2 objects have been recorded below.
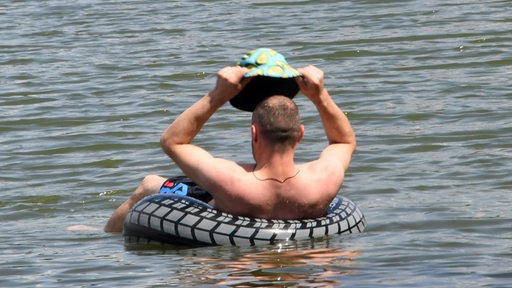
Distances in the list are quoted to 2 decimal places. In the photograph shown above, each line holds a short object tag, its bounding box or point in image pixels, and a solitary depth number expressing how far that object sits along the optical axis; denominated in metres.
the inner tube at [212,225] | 16.55
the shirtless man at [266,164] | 15.91
